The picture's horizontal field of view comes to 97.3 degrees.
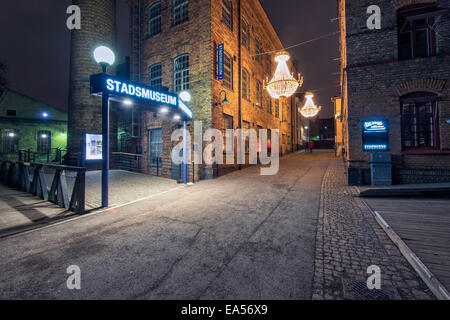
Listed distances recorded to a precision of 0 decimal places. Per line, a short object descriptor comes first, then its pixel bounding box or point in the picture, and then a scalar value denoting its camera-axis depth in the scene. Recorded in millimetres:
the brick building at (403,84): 7082
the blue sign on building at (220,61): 10859
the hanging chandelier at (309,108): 19186
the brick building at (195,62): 10852
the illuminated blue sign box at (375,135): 7617
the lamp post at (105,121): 5359
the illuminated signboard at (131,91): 5360
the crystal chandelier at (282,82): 10742
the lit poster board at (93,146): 13596
